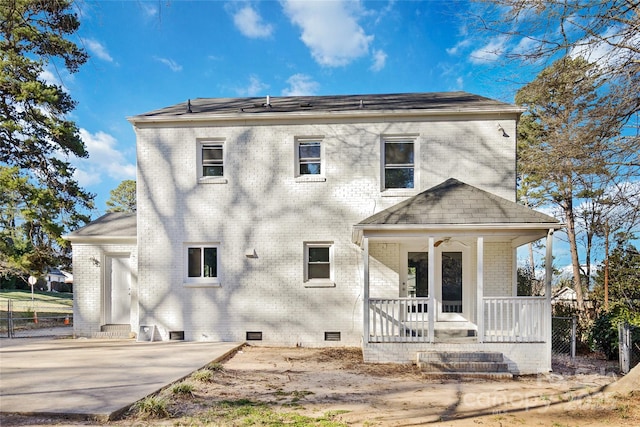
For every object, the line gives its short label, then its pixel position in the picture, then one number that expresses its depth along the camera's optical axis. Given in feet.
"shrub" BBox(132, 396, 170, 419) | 17.88
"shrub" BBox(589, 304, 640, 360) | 34.50
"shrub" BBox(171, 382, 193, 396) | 21.02
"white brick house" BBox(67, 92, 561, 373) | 37.42
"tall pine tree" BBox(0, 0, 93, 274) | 55.01
